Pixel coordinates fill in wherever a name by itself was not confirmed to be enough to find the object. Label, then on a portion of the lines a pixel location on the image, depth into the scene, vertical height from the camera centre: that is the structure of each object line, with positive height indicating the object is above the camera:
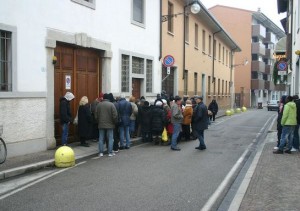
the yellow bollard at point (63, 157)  9.49 -1.53
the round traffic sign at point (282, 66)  18.08 +1.19
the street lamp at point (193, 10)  19.56 +3.95
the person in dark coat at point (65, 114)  11.62 -0.63
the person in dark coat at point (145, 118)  14.03 -0.90
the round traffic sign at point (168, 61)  18.12 +1.39
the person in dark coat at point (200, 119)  12.59 -0.82
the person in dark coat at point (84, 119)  12.28 -0.81
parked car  49.00 -1.50
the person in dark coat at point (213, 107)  24.84 -0.88
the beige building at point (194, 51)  22.19 +2.78
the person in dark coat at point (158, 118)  13.67 -0.87
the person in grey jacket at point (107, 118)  10.97 -0.70
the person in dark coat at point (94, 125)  12.52 -1.05
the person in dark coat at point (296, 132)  12.04 -1.17
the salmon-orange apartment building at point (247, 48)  59.84 +6.79
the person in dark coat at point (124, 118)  12.59 -0.79
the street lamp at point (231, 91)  46.88 +0.20
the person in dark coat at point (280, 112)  12.43 -0.58
